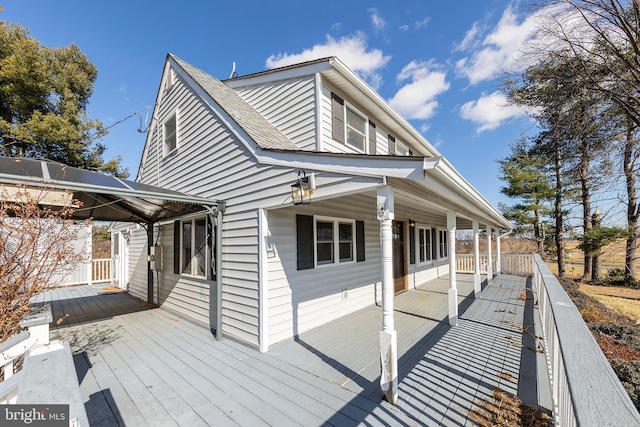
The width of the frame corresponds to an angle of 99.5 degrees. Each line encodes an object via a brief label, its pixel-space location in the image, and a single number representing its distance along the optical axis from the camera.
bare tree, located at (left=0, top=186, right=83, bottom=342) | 2.61
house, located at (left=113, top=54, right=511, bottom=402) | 3.49
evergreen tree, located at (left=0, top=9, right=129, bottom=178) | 10.81
